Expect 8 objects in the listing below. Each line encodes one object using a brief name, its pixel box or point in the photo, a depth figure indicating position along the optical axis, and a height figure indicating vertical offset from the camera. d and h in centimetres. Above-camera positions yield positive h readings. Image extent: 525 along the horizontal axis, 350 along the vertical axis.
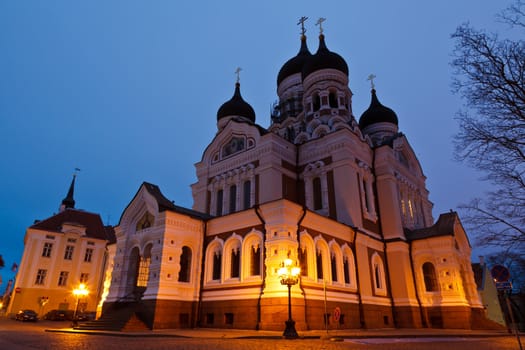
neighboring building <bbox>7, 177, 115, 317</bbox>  3597 +594
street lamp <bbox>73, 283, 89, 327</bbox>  2120 +197
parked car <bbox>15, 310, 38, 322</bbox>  2825 +69
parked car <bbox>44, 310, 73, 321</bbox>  3212 +88
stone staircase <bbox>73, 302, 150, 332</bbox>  1630 +19
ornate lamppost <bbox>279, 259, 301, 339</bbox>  1305 +183
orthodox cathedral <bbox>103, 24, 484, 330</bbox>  1745 +459
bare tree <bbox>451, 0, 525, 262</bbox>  849 +513
